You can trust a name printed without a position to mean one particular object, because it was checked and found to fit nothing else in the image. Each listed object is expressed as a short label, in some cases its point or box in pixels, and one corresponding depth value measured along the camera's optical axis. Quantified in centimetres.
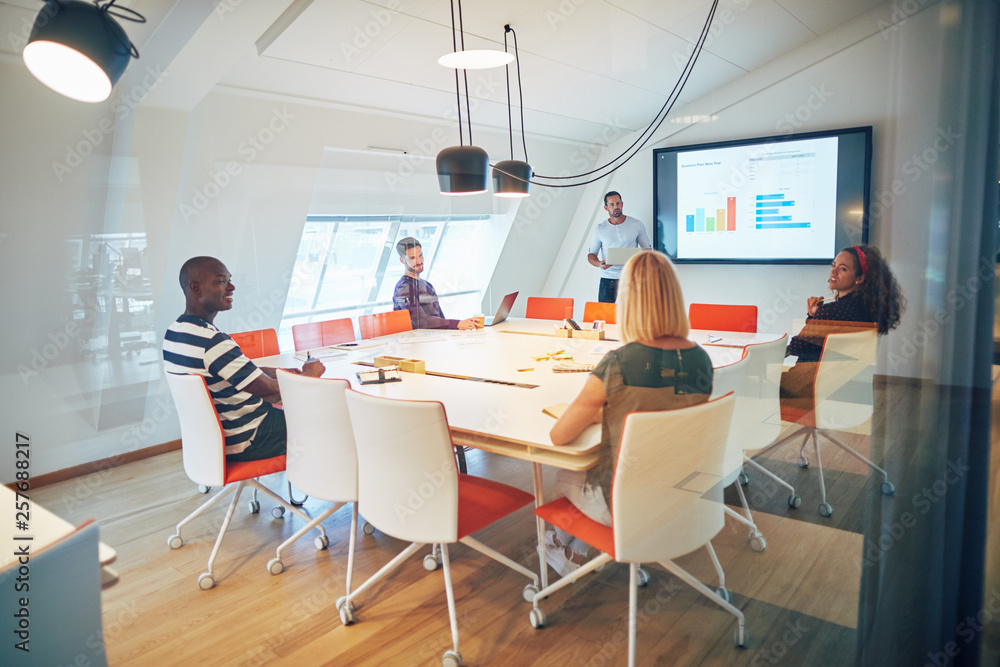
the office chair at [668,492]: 150
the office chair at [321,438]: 253
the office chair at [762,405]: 135
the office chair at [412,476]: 215
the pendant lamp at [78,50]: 199
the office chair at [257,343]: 401
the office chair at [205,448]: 276
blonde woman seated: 166
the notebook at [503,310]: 441
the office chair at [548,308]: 367
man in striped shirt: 285
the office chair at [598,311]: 312
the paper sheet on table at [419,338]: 438
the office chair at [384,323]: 473
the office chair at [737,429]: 145
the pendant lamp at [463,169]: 333
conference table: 209
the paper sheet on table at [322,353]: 382
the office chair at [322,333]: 443
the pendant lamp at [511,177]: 345
